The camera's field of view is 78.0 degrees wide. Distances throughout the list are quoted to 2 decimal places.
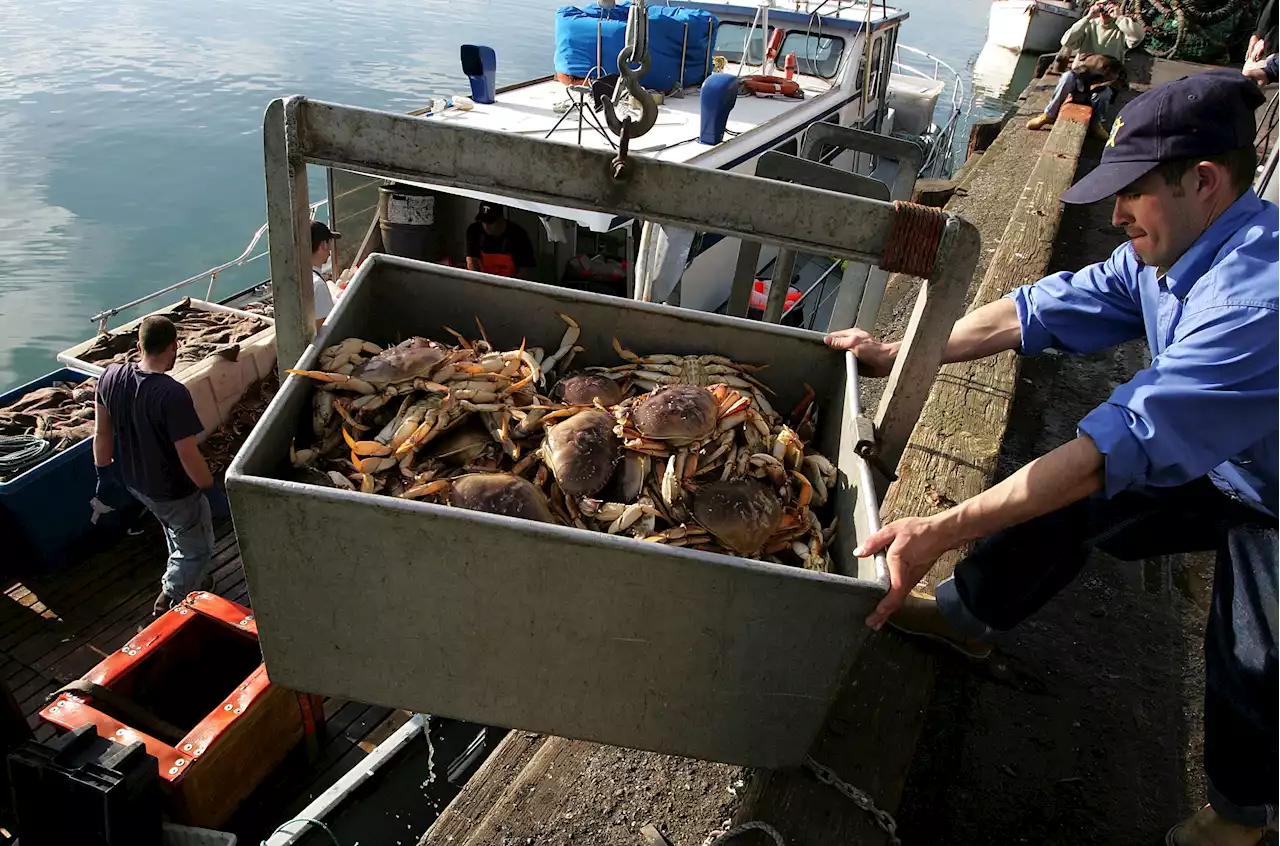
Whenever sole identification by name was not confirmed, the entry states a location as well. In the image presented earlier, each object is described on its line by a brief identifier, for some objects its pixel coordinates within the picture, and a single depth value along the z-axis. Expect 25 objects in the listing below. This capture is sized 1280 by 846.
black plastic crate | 3.17
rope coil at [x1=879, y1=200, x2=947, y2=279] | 1.85
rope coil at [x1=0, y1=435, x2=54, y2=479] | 5.05
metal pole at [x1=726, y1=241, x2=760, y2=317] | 4.79
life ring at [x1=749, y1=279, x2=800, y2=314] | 8.24
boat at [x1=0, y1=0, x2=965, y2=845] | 4.59
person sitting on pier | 10.45
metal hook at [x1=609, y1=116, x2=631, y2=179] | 1.84
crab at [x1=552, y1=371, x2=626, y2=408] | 2.45
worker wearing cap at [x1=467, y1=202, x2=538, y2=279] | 7.32
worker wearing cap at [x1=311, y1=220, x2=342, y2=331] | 5.71
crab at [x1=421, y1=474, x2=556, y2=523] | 1.93
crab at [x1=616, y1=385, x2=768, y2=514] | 2.22
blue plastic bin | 4.96
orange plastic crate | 3.58
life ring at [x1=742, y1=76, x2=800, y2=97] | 10.11
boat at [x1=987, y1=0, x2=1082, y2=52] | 28.12
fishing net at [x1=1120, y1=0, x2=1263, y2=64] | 15.18
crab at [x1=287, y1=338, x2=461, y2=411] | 2.20
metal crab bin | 1.62
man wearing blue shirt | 1.77
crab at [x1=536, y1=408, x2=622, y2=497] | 2.13
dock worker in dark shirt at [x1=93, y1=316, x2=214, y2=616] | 4.26
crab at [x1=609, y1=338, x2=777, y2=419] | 2.56
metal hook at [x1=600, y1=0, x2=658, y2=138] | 2.02
